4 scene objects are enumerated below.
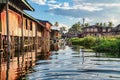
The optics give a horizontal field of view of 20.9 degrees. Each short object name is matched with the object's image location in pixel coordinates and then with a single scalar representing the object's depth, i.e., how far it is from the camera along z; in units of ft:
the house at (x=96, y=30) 421.18
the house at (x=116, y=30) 357.12
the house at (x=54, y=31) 329.54
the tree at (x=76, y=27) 599.25
